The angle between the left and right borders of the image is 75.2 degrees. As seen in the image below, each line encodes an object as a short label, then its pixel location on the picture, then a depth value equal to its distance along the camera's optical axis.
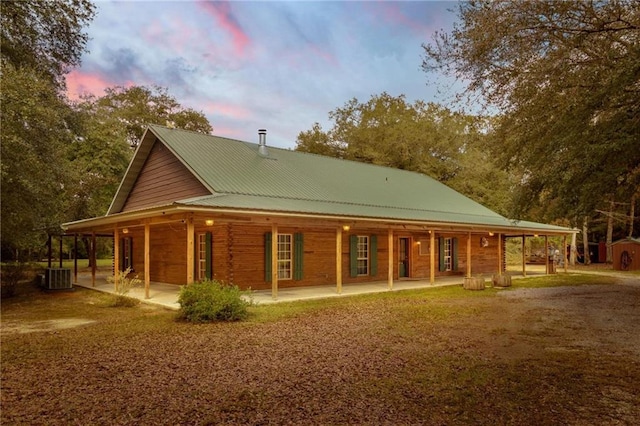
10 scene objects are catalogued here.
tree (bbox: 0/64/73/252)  9.36
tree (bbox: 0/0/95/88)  10.65
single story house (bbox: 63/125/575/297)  12.55
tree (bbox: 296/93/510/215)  31.91
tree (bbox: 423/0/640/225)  7.33
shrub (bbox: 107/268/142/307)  11.19
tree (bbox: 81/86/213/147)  33.34
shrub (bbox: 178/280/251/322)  8.90
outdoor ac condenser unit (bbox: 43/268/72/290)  14.94
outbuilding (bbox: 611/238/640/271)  24.53
